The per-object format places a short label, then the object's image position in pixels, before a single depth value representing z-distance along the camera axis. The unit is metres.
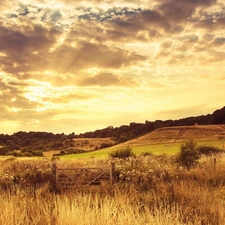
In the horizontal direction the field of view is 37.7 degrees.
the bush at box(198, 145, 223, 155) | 44.88
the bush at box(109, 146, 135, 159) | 38.19
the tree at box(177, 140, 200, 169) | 29.73
